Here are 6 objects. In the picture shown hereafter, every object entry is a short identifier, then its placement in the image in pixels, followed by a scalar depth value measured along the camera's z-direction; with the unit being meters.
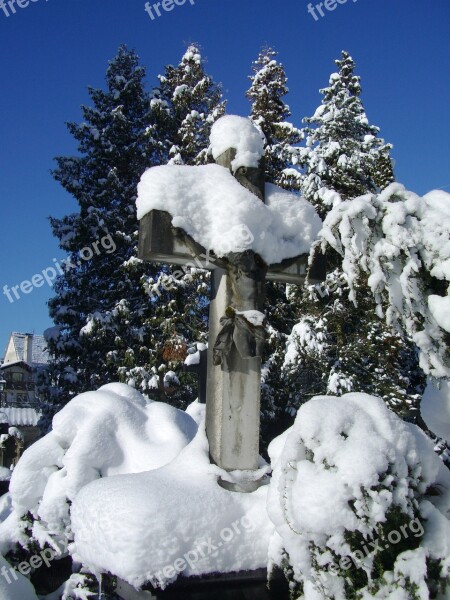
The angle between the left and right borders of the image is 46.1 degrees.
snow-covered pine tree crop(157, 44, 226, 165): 18.05
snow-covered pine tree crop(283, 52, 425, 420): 11.94
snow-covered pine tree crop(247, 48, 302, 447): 14.24
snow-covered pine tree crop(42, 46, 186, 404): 17.05
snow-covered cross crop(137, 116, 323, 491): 3.44
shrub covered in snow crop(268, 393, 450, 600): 2.21
